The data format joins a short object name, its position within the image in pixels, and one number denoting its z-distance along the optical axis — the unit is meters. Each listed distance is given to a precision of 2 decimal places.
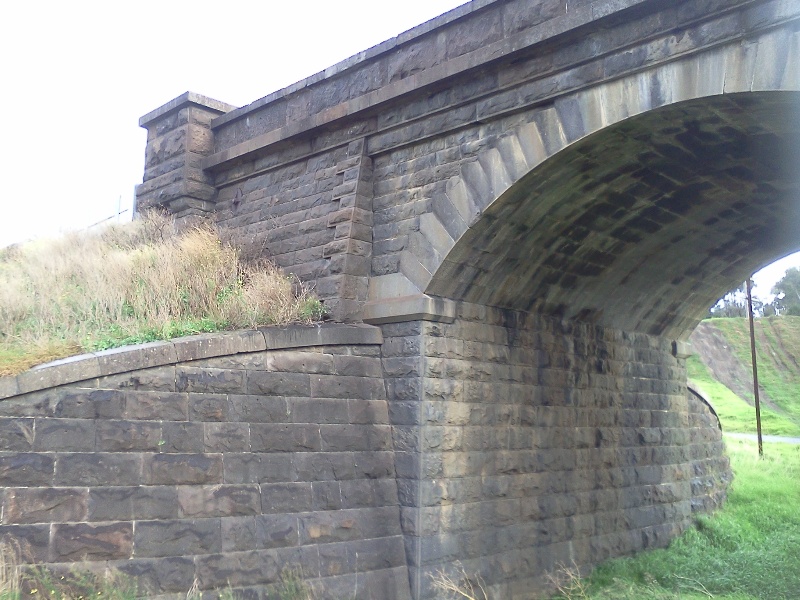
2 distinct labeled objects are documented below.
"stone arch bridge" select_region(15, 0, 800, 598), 7.13
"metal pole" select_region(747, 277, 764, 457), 22.94
